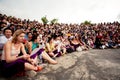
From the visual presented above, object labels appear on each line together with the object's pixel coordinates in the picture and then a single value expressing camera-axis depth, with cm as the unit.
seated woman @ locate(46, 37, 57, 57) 323
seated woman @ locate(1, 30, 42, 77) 177
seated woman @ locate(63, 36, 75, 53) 440
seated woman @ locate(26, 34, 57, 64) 256
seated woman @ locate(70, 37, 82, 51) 469
